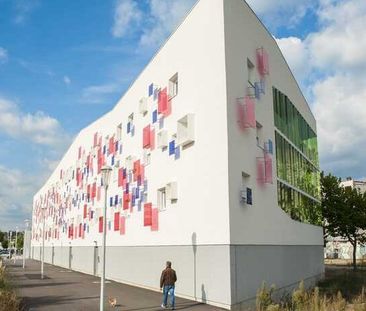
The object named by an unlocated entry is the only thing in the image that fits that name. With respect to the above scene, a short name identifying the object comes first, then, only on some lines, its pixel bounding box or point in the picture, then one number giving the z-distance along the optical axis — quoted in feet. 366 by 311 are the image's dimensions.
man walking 53.93
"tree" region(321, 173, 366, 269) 131.95
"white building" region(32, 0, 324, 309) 57.77
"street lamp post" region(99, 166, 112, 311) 46.91
